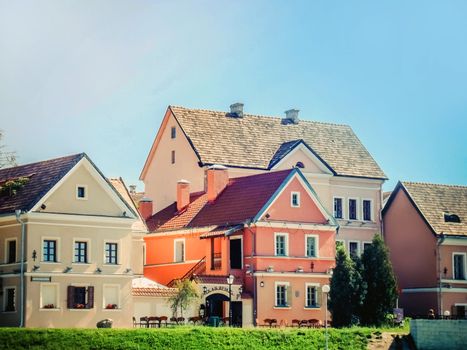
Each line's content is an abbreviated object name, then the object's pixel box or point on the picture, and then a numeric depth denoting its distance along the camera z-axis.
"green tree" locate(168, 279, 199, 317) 62.88
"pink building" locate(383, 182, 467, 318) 76.19
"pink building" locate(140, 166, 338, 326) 65.88
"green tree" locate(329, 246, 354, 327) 65.00
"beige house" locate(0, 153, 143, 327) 58.91
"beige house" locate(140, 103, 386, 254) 78.12
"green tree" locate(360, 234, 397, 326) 66.50
